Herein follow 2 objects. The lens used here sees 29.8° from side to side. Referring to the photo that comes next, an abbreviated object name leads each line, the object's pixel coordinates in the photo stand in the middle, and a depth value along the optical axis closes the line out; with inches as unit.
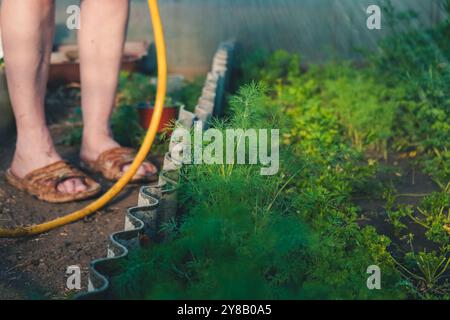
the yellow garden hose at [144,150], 121.0
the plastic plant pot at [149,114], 163.9
